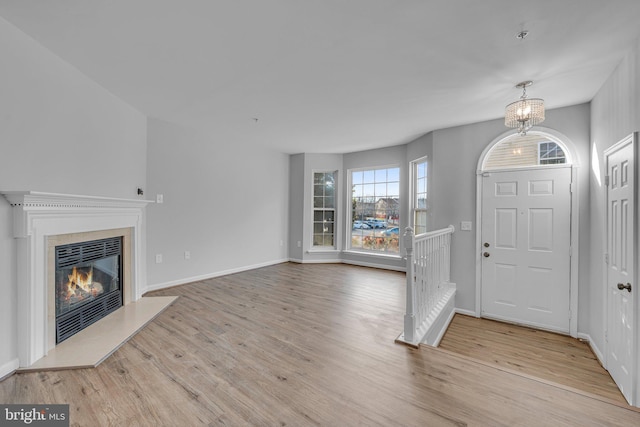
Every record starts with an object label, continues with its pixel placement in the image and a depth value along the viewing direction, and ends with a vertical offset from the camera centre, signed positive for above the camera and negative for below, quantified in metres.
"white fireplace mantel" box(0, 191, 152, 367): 1.93 -0.27
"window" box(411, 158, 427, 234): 4.75 +0.32
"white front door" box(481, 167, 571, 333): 3.09 -0.43
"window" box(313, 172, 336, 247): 6.21 +0.12
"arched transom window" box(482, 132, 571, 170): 3.19 +0.77
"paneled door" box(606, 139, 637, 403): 1.97 -0.43
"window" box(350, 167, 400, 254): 5.50 +0.05
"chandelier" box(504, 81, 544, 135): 2.47 +0.96
